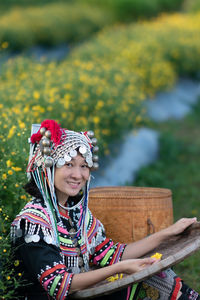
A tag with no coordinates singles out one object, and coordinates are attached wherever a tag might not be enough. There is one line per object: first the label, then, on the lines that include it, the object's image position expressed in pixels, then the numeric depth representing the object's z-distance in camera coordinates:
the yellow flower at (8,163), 5.01
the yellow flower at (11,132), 5.87
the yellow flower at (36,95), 7.95
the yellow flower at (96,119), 8.44
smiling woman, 3.90
